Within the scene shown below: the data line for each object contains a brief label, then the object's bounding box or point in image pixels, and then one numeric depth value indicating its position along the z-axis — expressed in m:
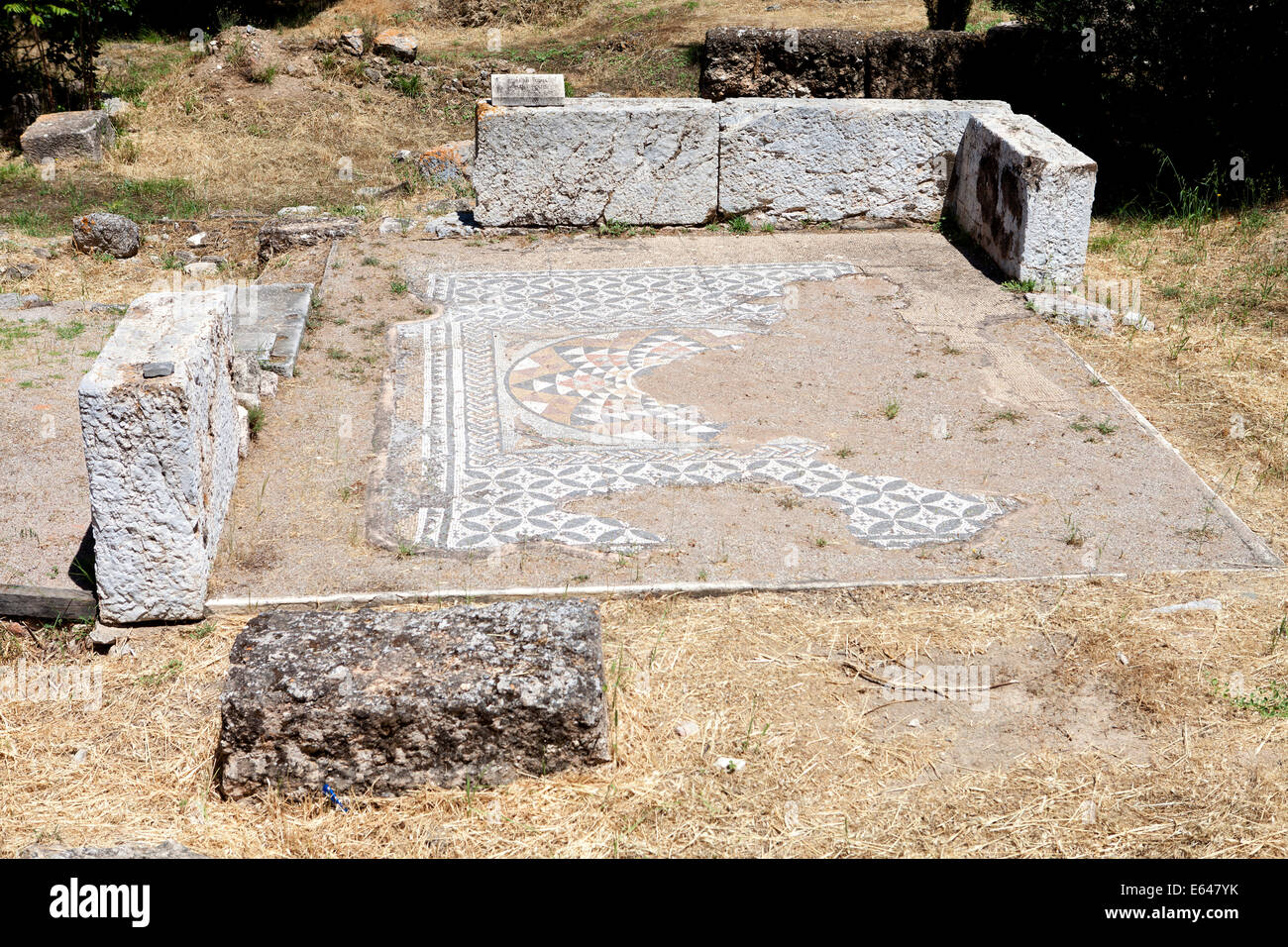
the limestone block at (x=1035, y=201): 7.04
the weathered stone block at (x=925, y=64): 9.97
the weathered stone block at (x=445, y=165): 10.06
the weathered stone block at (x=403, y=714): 3.30
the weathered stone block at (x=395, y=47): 13.52
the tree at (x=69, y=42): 11.62
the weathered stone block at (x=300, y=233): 8.39
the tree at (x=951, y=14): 12.90
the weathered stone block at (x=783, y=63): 10.02
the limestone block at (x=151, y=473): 3.92
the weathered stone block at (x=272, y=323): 6.16
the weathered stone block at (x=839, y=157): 8.24
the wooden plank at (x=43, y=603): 4.10
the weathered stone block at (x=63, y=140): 10.68
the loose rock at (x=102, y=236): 8.54
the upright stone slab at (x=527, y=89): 8.05
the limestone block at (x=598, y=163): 8.11
